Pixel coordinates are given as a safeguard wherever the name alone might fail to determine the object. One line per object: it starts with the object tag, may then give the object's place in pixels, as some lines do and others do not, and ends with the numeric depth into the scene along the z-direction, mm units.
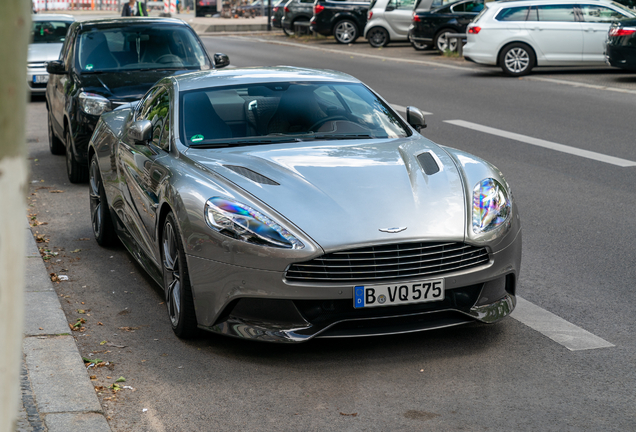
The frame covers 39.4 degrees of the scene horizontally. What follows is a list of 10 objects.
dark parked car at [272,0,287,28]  41406
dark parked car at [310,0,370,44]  34125
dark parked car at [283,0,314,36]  39031
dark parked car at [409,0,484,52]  27000
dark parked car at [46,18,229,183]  9398
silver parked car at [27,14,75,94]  16984
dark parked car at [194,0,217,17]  58719
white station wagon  19630
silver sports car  4219
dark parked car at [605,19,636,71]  17500
